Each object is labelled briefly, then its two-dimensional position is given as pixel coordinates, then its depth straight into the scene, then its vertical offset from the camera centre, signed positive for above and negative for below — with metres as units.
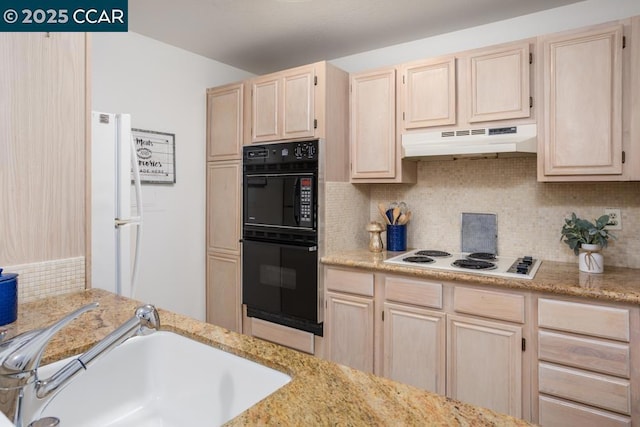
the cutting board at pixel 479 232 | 2.63 -0.15
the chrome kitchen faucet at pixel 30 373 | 0.70 -0.29
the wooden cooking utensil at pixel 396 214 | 2.82 -0.02
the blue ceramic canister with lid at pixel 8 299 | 1.19 -0.27
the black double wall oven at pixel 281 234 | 2.63 -0.17
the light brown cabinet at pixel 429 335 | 1.99 -0.70
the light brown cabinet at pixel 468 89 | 2.21 +0.73
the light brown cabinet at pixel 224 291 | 3.10 -0.65
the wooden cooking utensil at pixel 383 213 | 2.89 -0.02
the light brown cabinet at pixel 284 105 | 2.70 +0.75
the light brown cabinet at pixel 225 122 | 3.07 +0.70
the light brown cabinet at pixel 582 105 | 1.98 +0.55
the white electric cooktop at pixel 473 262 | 2.08 -0.31
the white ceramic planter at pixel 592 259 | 2.07 -0.25
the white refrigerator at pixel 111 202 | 1.95 +0.04
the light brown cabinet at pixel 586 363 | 1.70 -0.68
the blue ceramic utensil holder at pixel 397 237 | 2.83 -0.19
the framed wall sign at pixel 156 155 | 2.83 +0.40
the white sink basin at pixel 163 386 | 0.96 -0.46
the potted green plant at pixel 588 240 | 2.04 -0.15
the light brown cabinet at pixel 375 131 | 2.64 +0.54
